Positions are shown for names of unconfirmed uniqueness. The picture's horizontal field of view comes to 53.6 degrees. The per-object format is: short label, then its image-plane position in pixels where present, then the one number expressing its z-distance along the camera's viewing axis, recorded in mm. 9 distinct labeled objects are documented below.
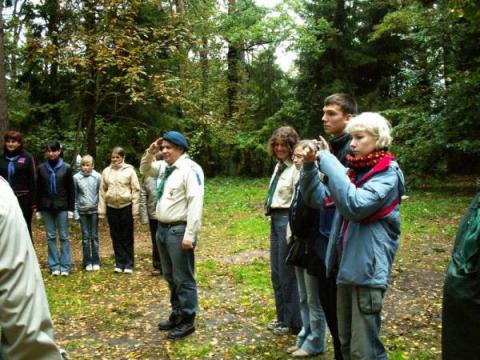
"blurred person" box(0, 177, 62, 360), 1718
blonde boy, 7711
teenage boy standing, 3529
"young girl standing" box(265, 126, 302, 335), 4594
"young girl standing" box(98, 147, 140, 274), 7453
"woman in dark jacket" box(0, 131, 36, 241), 7176
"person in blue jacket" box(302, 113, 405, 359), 2865
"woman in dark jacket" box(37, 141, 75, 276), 7391
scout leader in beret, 4660
